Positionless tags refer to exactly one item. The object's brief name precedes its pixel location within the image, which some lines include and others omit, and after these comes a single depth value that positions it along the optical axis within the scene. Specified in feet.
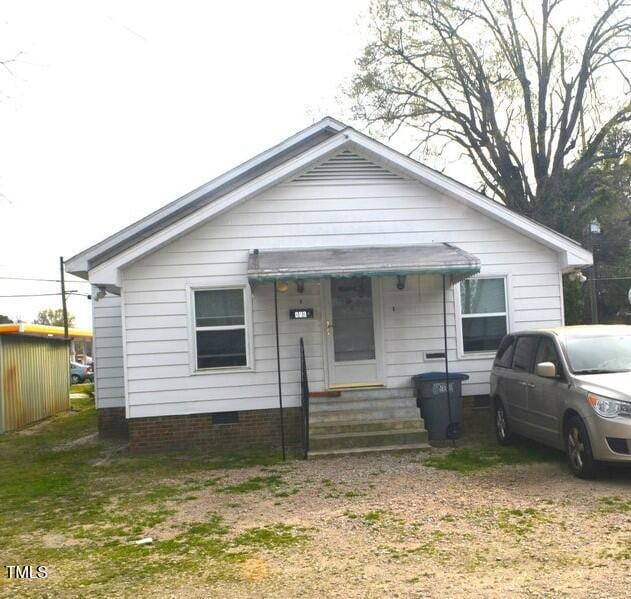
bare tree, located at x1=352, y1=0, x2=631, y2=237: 80.28
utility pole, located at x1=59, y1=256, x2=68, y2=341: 113.29
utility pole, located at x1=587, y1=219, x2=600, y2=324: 75.31
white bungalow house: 35.09
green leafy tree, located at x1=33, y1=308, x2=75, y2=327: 278.75
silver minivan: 22.99
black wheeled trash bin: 33.47
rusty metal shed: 55.31
